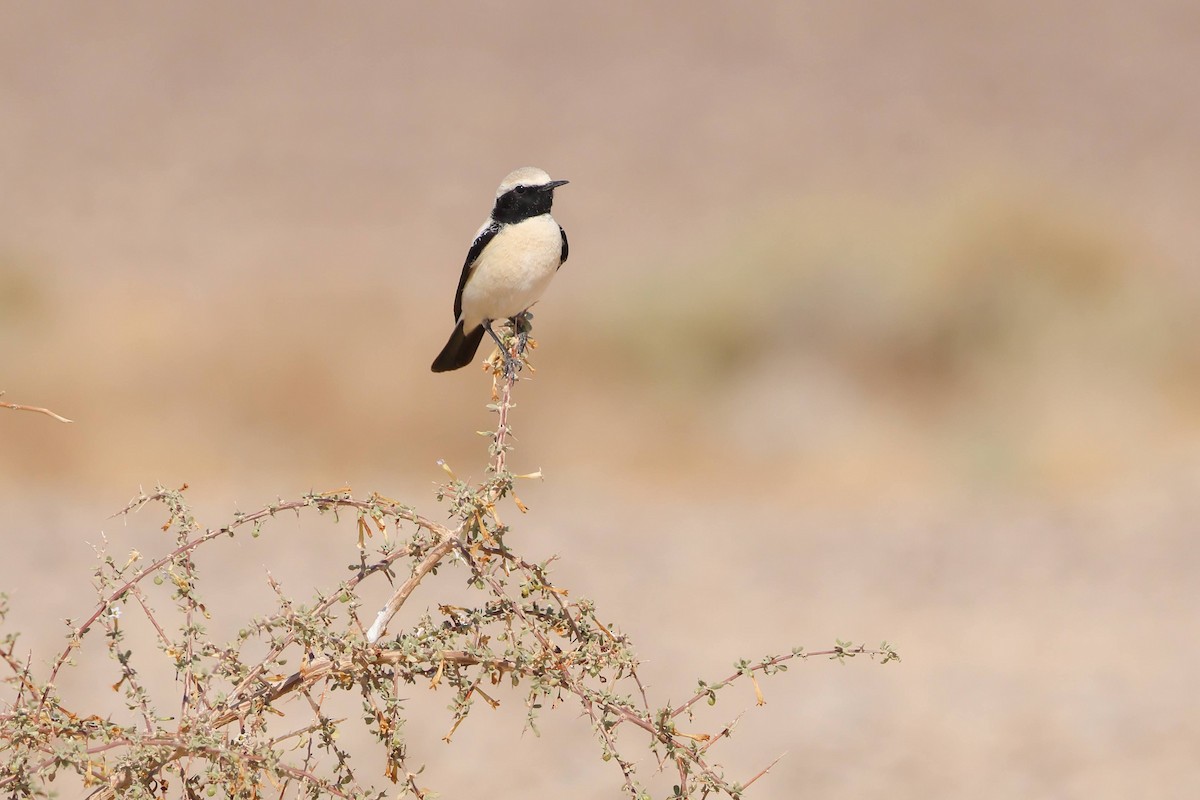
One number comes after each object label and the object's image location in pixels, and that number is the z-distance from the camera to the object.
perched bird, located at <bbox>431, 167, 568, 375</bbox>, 11.65
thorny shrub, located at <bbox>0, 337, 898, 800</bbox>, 10.45
